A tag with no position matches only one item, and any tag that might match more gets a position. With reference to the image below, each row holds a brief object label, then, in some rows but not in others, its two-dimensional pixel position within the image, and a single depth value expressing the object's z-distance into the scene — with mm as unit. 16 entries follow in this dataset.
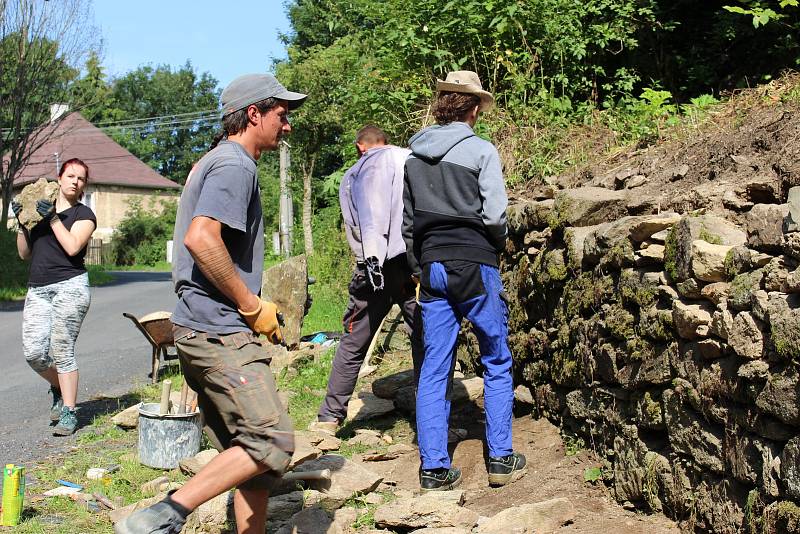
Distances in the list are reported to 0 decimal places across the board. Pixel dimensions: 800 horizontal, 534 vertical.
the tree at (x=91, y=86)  25906
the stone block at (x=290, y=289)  9594
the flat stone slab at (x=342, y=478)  4809
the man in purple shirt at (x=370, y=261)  5871
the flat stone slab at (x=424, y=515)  4262
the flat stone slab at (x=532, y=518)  4131
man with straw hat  4887
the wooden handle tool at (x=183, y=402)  5691
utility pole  27453
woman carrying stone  6613
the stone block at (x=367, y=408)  6594
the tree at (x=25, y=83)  23516
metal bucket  5516
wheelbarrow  8195
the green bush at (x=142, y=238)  46812
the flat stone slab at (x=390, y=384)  6809
